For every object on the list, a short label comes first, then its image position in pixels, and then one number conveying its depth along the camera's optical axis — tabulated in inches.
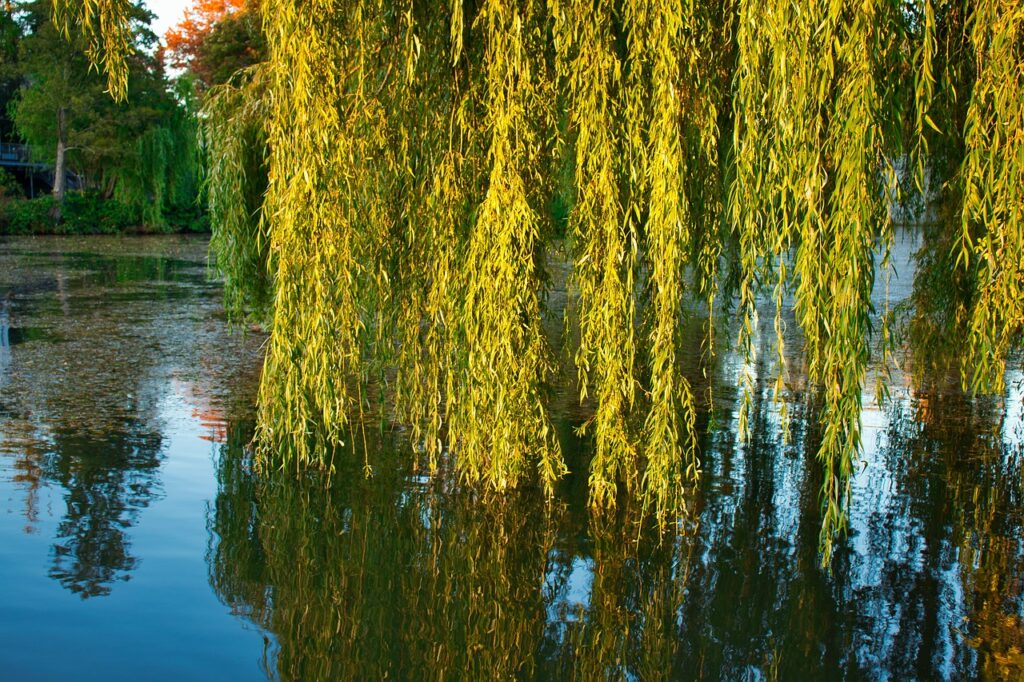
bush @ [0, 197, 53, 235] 1302.9
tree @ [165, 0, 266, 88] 1224.2
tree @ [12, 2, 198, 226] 1341.0
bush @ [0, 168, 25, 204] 1364.4
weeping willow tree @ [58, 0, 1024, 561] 174.7
